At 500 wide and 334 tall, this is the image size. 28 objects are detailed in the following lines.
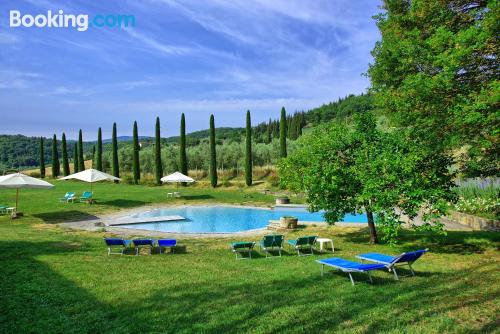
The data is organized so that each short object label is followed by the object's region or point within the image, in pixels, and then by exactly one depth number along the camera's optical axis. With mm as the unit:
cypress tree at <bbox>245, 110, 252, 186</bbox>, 42812
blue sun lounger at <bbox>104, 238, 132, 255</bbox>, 12092
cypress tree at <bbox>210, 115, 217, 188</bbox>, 43219
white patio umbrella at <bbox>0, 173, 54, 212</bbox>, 19403
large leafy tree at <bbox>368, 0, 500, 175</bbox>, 9055
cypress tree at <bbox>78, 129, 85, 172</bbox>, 56284
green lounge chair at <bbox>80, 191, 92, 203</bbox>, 27666
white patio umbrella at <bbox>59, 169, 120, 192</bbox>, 26006
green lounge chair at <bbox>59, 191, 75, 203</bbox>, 26950
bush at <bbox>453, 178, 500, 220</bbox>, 18078
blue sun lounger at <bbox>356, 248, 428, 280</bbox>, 8609
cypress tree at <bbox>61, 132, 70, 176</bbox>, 57275
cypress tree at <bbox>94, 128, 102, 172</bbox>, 54456
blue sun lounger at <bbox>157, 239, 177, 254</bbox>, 12570
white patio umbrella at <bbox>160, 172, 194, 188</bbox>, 32231
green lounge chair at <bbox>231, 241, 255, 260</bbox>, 11906
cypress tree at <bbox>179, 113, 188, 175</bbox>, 46375
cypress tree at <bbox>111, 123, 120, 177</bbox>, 51312
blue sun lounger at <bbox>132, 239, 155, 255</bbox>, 12406
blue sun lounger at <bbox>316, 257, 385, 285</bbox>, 8198
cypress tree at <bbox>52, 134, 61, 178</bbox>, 57312
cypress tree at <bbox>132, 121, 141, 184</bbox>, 48753
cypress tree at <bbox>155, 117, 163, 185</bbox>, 46625
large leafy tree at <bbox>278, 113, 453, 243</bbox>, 11148
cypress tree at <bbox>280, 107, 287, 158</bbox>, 43156
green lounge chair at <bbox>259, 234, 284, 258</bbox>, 12290
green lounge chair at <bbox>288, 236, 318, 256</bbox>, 12289
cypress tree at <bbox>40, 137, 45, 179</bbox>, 57531
